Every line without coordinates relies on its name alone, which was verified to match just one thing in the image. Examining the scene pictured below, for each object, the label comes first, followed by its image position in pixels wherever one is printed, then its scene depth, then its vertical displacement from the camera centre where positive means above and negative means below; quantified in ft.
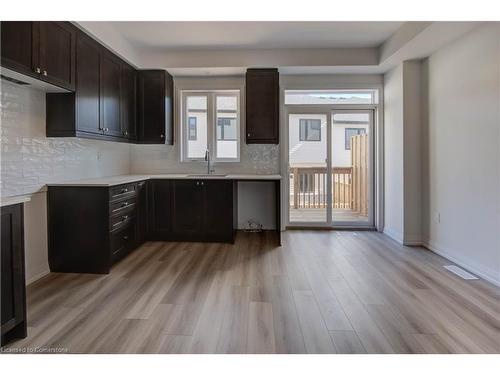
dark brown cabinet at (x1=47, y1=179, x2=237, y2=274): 9.87 -1.37
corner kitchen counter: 9.91 +0.14
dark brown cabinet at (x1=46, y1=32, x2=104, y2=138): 9.67 +2.56
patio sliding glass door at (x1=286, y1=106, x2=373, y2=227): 16.19 +0.80
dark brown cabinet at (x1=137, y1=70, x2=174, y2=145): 14.37 +3.59
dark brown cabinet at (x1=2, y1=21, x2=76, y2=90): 7.20 +3.47
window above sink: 16.02 +2.99
